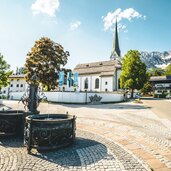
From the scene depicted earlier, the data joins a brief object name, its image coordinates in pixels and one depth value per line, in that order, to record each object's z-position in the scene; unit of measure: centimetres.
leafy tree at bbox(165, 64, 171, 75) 9852
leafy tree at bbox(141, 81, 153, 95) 6888
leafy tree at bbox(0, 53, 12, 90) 2789
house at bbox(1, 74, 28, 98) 7775
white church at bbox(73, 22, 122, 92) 5938
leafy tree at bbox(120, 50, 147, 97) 4662
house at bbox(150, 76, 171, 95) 7181
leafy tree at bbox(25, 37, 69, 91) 3769
